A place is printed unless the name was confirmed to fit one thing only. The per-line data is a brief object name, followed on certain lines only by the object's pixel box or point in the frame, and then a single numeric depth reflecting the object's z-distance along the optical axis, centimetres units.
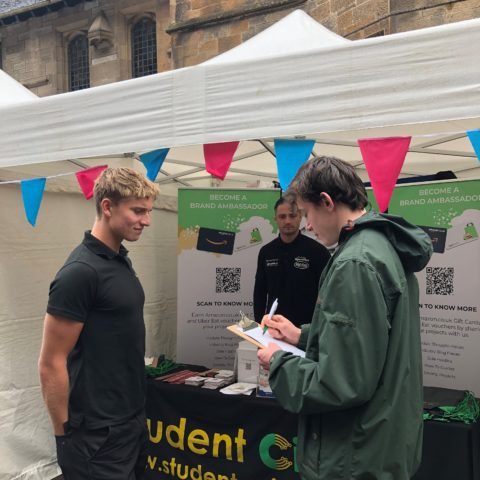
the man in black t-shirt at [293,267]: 327
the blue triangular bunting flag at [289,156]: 219
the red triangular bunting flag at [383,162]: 203
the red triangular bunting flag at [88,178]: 280
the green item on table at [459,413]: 232
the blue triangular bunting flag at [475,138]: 190
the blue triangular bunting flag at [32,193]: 296
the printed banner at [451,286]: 310
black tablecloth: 263
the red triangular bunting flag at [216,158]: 235
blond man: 164
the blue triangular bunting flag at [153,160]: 251
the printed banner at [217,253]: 419
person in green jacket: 116
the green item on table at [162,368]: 328
